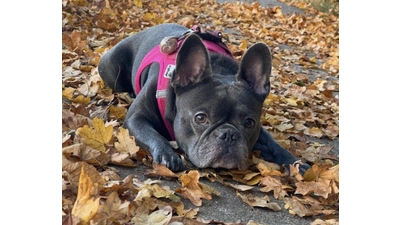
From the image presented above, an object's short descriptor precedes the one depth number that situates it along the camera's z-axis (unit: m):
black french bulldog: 1.61
